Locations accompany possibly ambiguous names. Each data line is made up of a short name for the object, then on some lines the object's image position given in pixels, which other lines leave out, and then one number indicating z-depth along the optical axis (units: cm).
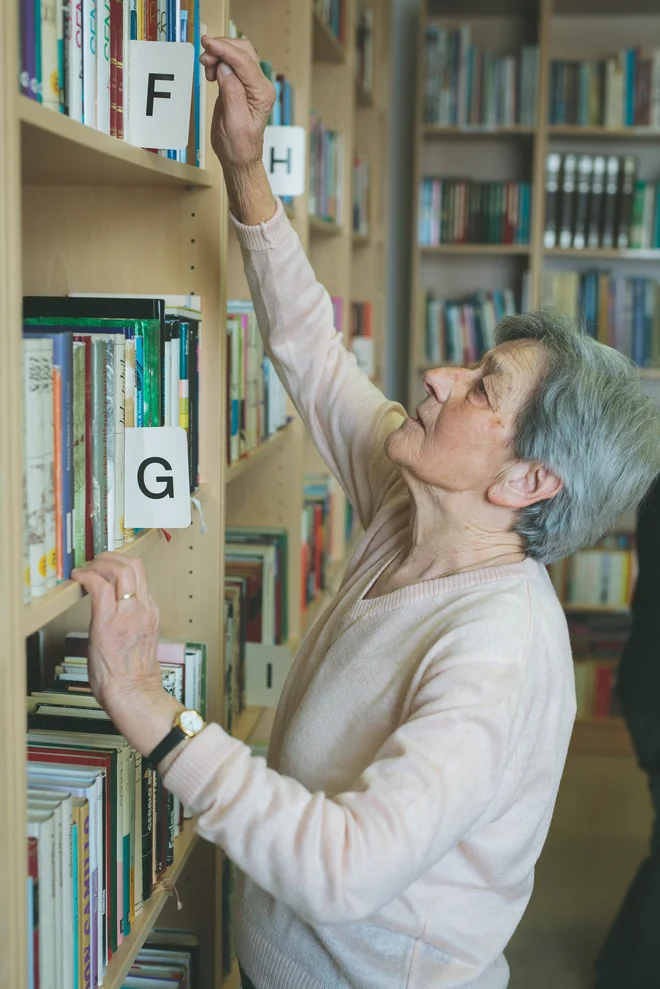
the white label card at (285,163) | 181
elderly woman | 91
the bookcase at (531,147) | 376
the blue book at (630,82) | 372
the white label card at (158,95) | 111
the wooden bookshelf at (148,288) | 81
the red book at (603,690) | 397
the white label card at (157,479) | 112
